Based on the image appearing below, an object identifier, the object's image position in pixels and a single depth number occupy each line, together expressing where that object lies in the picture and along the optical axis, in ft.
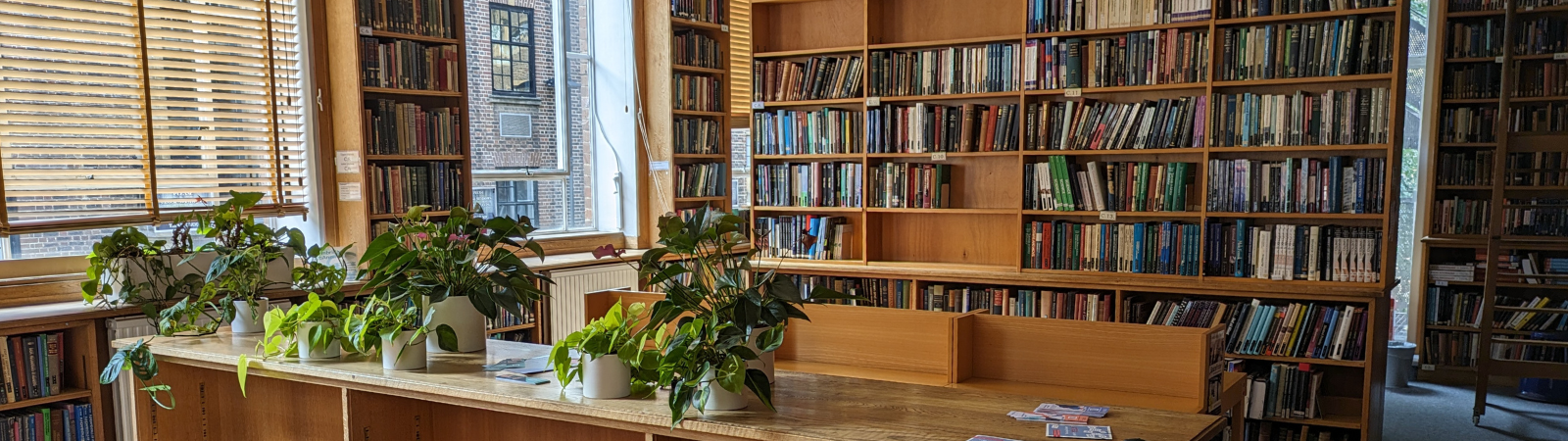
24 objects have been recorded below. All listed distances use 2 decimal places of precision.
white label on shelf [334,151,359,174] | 15.23
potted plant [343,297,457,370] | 7.78
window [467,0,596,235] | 18.52
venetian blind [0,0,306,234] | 12.37
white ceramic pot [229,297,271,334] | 9.63
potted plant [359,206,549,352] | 7.91
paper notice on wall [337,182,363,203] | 15.30
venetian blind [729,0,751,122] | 22.63
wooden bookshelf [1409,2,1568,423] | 17.35
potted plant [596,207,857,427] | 6.34
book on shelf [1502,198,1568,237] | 19.24
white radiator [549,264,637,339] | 17.95
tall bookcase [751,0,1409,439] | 13.48
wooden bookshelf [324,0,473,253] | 15.02
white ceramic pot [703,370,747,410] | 6.48
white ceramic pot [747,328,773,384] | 6.62
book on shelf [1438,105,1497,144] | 19.60
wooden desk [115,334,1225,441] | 6.27
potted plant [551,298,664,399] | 6.66
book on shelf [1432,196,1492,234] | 19.88
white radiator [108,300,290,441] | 12.02
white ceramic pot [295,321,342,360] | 8.21
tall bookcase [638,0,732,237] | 20.63
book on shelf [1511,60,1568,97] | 19.03
